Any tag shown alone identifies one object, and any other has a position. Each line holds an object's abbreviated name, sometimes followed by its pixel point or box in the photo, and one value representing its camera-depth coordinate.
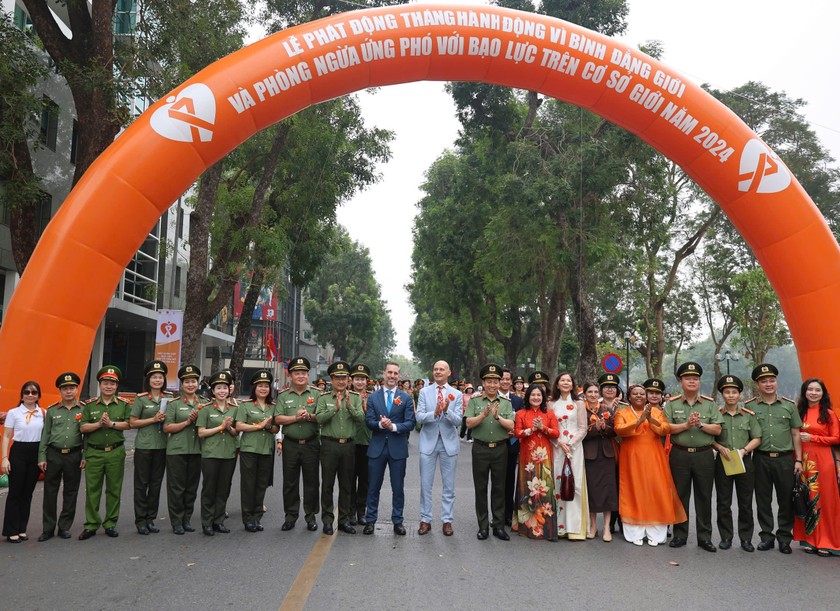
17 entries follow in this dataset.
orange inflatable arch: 8.41
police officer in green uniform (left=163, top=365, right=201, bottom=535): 6.94
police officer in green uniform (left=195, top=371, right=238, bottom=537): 6.94
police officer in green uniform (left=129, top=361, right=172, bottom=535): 6.89
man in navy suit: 7.07
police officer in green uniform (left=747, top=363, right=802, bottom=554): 6.84
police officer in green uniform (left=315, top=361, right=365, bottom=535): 7.09
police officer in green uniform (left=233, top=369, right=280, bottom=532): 7.07
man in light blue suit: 7.06
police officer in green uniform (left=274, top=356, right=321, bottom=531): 7.10
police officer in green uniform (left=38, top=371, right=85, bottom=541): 6.61
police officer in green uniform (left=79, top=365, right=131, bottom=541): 6.67
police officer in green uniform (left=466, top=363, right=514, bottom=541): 7.01
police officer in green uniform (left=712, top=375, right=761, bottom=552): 6.83
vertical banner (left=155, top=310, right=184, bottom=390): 13.47
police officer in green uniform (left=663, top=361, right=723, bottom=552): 6.85
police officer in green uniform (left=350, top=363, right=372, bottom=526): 7.34
